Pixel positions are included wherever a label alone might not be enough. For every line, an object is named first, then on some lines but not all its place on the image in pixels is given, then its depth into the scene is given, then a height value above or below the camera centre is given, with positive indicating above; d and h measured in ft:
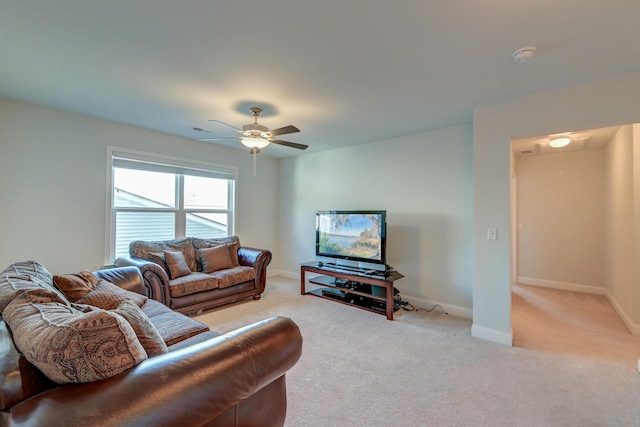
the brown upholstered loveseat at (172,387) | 2.52 -1.75
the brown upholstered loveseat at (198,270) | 10.24 -2.30
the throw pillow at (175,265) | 11.40 -1.98
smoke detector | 6.26 +3.84
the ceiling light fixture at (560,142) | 12.33 +3.56
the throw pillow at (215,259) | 12.86 -1.94
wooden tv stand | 11.29 -3.20
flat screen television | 12.26 -0.79
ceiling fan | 9.25 +2.89
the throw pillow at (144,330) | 4.06 -1.71
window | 12.37 +0.94
